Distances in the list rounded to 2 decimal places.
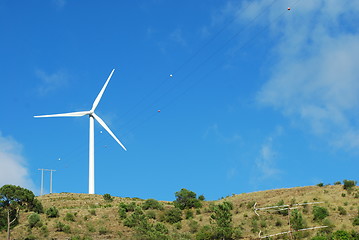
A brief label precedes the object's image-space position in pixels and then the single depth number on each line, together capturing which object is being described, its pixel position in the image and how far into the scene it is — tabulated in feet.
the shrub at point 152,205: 379.18
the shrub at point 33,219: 306.55
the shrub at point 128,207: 360.69
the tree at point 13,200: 289.94
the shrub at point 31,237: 282.81
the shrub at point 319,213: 311.47
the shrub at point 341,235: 248.73
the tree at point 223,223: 283.38
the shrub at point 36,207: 335.47
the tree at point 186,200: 390.21
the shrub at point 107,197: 445.33
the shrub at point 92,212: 344.49
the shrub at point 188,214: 353.82
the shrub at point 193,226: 317.63
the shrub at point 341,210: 318.24
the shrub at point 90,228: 303.60
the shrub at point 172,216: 340.39
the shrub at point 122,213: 337.33
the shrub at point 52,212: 332.80
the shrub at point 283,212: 334.36
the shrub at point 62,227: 298.97
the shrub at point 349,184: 389.39
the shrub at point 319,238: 249.96
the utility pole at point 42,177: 524.65
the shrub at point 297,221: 287.11
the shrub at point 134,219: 313.73
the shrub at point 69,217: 323.16
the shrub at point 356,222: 291.46
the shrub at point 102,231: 299.79
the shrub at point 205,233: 286.36
